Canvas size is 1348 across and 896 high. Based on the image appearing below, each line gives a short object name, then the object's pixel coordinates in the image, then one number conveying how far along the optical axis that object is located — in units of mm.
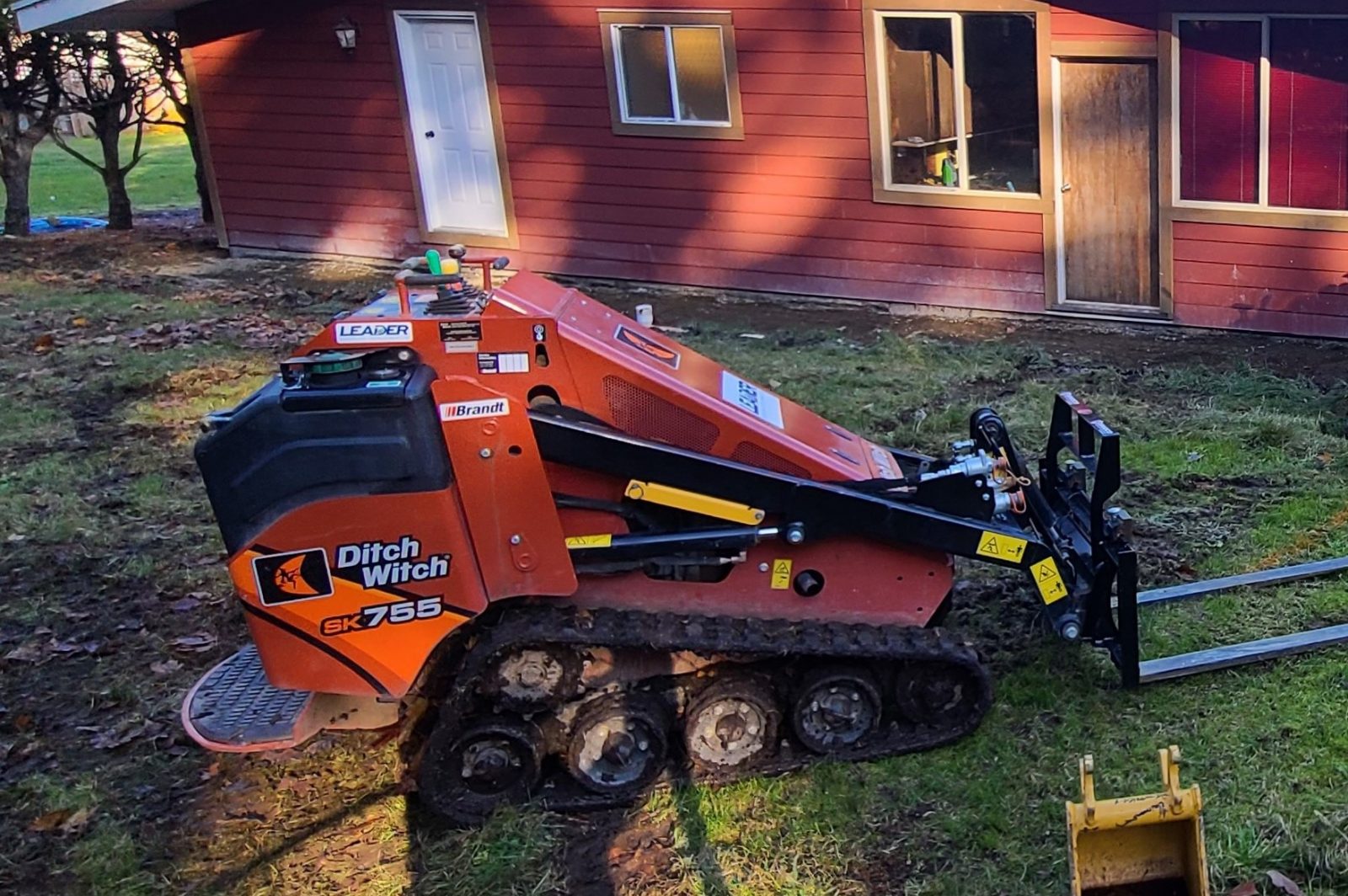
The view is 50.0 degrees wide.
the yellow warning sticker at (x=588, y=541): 4945
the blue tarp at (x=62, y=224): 19203
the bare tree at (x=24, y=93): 16484
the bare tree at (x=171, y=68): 16859
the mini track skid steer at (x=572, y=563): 4793
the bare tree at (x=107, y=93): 16953
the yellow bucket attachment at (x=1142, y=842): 3299
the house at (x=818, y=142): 10180
